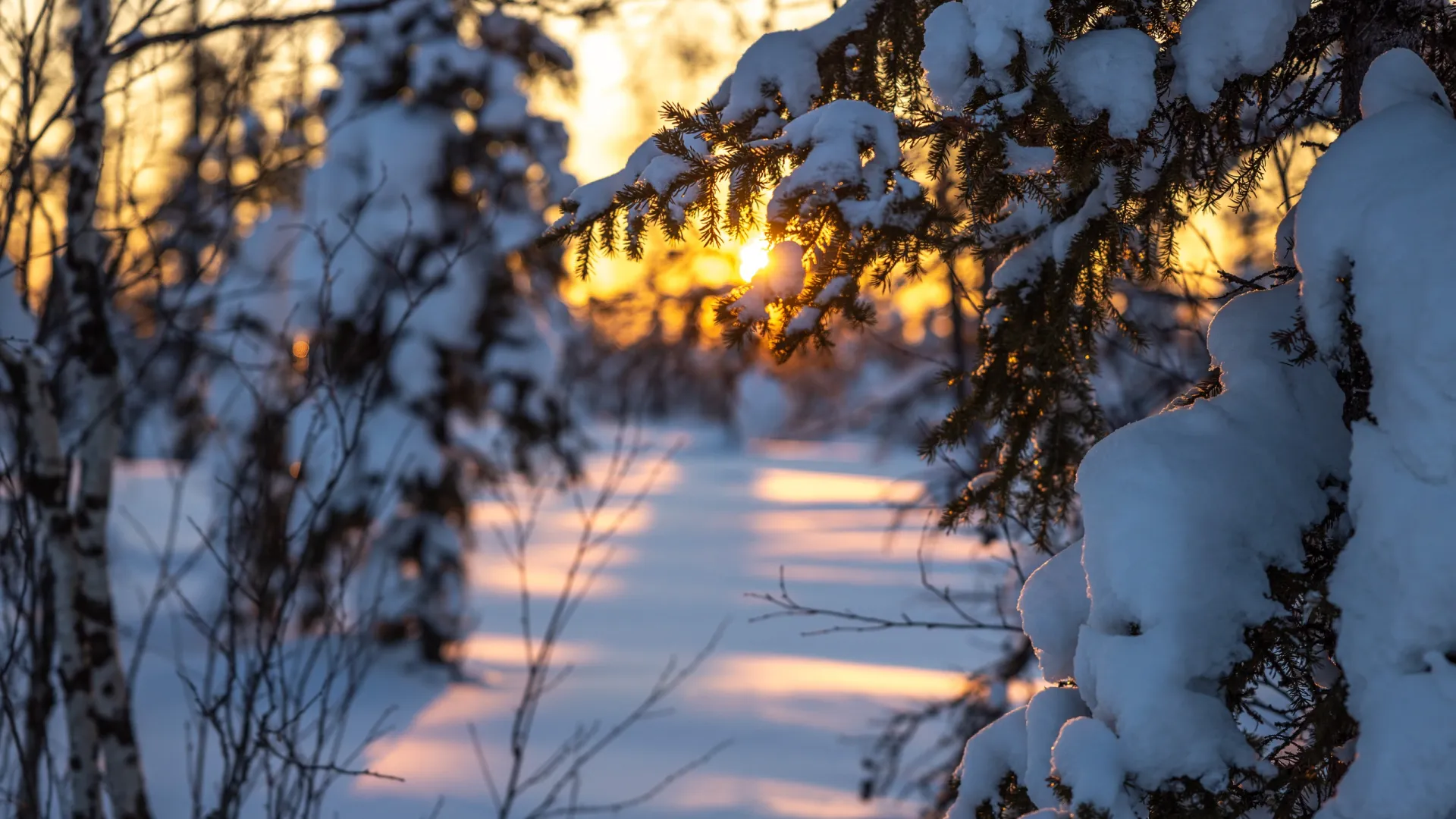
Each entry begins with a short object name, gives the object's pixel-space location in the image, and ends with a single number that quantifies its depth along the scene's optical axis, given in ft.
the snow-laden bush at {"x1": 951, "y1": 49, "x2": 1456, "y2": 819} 6.89
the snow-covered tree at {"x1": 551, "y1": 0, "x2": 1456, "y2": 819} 7.11
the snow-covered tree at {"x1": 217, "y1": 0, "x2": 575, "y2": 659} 31.81
